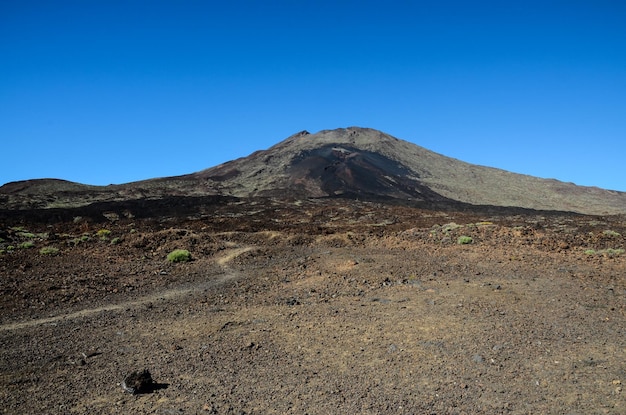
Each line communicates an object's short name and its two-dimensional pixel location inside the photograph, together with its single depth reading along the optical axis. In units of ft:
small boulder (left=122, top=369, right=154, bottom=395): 21.36
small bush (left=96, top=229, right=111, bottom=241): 87.37
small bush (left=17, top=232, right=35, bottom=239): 92.65
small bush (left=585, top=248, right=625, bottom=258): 50.14
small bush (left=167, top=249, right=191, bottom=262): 60.95
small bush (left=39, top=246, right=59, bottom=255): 65.54
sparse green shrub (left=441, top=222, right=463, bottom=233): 70.65
